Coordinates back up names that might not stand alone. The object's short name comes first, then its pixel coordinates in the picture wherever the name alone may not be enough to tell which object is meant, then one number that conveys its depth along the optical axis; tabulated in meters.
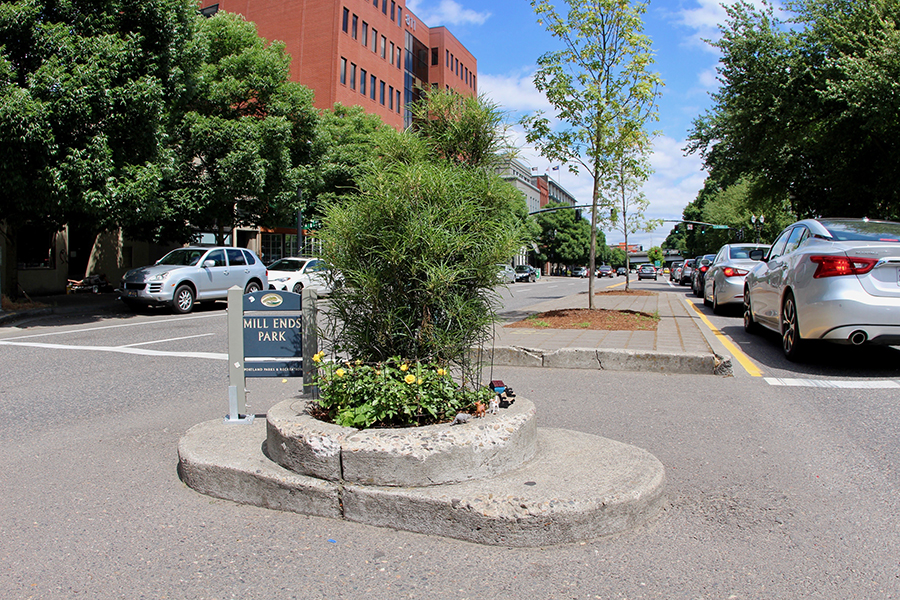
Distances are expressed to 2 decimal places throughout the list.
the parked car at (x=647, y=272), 57.72
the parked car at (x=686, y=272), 37.08
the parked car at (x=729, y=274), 13.21
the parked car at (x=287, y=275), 20.19
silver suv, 15.75
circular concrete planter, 3.15
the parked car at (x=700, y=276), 17.14
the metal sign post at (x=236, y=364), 4.53
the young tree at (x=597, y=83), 11.36
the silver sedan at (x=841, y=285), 6.30
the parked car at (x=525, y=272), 50.03
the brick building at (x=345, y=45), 39.91
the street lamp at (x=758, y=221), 41.71
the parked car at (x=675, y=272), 44.64
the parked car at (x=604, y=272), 85.05
